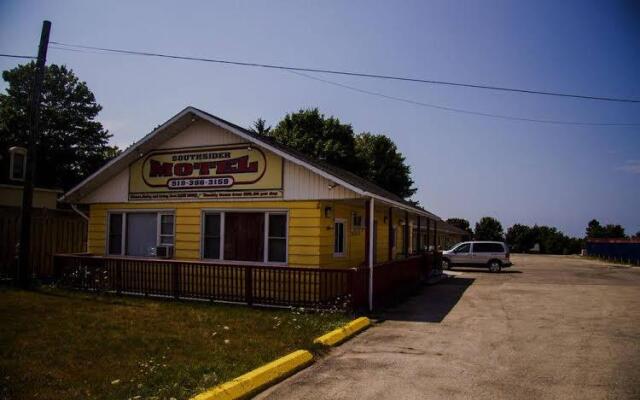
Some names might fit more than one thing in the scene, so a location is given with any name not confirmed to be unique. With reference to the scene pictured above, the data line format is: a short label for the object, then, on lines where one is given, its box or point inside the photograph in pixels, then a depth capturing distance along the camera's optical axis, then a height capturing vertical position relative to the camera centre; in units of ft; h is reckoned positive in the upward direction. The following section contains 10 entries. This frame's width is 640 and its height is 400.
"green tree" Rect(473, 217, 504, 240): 289.53 +7.41
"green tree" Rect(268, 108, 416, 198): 141.59 +28.81
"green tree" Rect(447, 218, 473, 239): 301.84 +11.19
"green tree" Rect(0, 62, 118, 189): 142.41 +33.42
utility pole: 46.11 +6.51
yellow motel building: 44.21 +3.37
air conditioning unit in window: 50.29 -1.71
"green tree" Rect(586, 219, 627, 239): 303.27 +8.01
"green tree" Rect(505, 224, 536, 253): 290.56 +1.34
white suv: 95.24 -2.85
